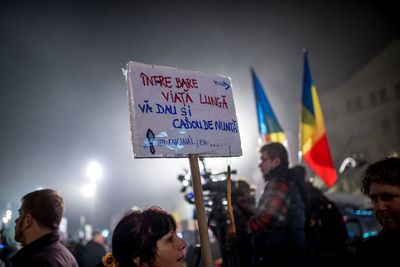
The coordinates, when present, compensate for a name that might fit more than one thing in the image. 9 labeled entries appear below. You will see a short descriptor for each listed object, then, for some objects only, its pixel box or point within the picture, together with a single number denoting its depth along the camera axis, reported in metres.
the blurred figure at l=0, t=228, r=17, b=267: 4.64
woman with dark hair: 2.49
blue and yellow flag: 8.39
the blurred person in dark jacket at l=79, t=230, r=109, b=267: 7.69
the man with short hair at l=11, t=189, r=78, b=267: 3.12
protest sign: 2.89
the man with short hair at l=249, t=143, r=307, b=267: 4.35
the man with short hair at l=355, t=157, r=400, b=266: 2.33
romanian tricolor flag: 7.41
